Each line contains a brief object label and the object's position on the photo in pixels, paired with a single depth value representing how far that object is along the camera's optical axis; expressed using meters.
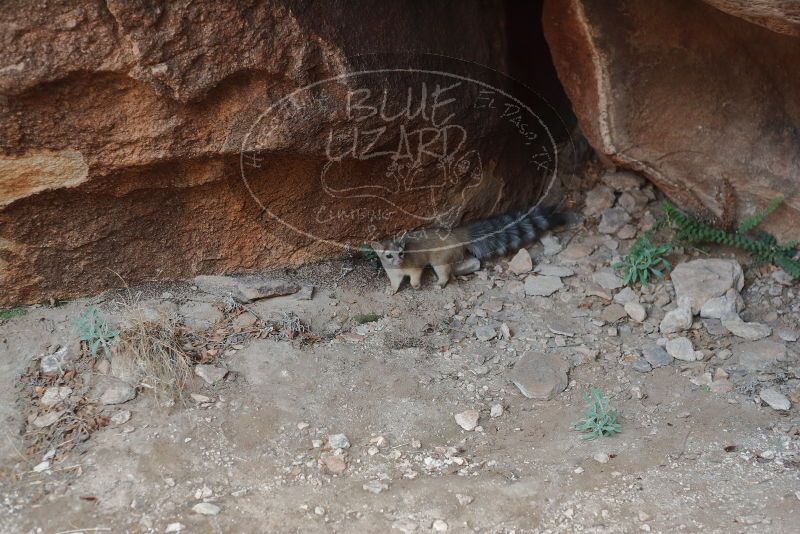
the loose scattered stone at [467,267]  5.00
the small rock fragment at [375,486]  3.38
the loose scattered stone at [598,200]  5.32
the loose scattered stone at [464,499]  3.29
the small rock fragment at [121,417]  3.66
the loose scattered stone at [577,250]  5.04
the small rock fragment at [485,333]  4.45
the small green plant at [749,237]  4.61
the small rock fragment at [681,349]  4.27
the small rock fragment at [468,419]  3.81
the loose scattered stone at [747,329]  4.36
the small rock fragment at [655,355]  4.24
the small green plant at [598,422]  3.71
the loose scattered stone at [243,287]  4.46
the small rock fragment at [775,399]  3.84
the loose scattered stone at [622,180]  5.35
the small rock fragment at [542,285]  4.79
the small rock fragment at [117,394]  3.76
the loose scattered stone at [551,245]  5.11
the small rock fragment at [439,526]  3.17
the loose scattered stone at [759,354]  4.16
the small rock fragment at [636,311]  4.55
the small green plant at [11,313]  4.11
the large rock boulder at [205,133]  3.41
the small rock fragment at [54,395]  3.73
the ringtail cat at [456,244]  4.77
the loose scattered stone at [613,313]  4.59
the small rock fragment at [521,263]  4.97
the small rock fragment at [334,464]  3.50
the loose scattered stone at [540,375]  4.05
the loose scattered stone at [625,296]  4.70
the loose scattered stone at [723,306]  4.49
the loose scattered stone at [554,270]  4.92
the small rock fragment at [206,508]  3.22
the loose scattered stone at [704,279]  4.56
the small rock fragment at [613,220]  5.18
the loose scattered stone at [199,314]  4.25
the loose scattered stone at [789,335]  4.32
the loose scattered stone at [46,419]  3.62
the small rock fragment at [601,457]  3.53
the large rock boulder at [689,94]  4.39
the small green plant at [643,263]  4.78
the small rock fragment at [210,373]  3.92
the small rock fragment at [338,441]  3.63
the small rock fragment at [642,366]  4.19
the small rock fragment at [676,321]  4.45
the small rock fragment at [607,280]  4.80
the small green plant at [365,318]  4.48
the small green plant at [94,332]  3.94
